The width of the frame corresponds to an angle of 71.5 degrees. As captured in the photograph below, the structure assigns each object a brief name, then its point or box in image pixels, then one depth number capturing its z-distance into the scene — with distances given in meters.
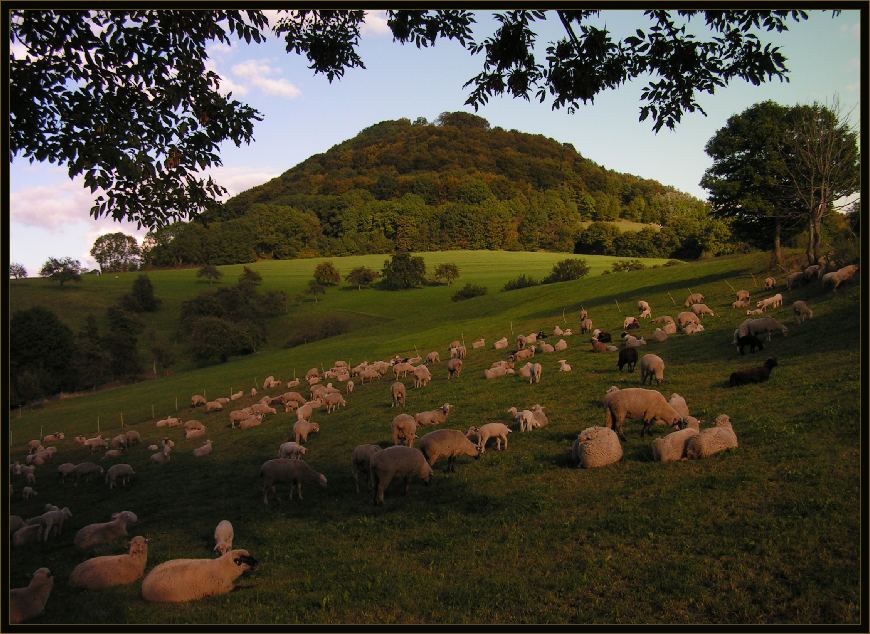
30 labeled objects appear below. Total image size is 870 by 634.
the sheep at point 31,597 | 8.98
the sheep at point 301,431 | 21.64
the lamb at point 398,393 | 26.03
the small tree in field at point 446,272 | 102.81
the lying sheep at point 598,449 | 13.05
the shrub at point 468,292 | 87.06
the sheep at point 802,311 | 25.61
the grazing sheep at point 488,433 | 15.84
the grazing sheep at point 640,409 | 14.83
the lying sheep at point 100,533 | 12.89
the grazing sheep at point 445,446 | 14.45
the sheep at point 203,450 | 23.41
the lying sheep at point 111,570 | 10.19
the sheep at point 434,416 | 20.19
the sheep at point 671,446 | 12.69
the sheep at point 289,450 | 18.14
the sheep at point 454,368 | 31.86
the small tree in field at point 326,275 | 103.89
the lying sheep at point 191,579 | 9.29
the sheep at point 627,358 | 24.52
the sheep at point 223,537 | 11.14
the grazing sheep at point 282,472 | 14.30
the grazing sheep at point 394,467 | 12.92
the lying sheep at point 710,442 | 12.63
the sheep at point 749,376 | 18.31
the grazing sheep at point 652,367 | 21.00
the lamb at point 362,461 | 14.39
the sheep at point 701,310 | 33.47
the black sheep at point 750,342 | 23.00
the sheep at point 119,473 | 19.86
